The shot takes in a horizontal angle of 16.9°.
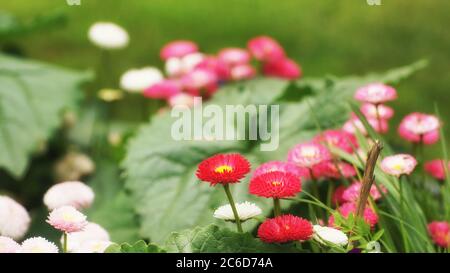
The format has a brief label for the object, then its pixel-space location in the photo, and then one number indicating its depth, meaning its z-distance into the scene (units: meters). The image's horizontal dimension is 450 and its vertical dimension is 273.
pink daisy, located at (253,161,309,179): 1.02
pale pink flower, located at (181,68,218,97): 1.39
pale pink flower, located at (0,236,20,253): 0.95
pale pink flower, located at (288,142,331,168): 1.04
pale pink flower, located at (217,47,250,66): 1.45
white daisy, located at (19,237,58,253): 0.94
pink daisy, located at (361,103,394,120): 1.20
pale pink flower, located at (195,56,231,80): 1.43
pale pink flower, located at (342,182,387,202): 1.05
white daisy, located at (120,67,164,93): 1.43
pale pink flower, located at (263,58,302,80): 1.55
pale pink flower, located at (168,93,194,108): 1.37
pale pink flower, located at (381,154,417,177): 1.01
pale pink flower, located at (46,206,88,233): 0.95
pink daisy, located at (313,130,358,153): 1.13
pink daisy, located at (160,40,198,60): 1.48
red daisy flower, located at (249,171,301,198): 0.96
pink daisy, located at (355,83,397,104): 1.09
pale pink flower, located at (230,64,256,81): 1.46
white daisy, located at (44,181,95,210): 1.03
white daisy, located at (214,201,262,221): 0.98
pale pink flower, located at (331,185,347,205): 1.10
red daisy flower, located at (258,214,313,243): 0.95
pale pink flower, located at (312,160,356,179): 1.09
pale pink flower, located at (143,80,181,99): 1.39
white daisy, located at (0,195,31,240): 1.01
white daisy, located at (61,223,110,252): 0.99
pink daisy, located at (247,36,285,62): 1.52
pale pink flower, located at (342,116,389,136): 1.15
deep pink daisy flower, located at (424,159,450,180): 1.18
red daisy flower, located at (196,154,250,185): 0.96
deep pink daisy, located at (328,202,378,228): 1.01
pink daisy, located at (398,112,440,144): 1.12
